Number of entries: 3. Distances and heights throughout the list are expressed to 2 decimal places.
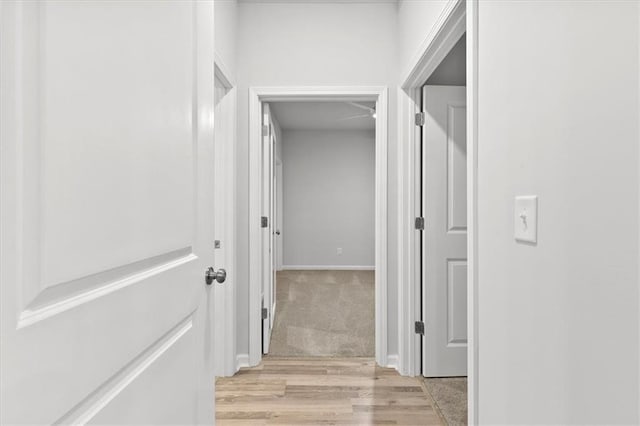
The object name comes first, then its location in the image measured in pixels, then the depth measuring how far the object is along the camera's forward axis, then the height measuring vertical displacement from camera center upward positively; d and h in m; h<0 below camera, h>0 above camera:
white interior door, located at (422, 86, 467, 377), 2.53 -0.16
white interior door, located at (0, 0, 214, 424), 0.52 +0.00
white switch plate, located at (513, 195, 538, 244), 1.04 -0.02
